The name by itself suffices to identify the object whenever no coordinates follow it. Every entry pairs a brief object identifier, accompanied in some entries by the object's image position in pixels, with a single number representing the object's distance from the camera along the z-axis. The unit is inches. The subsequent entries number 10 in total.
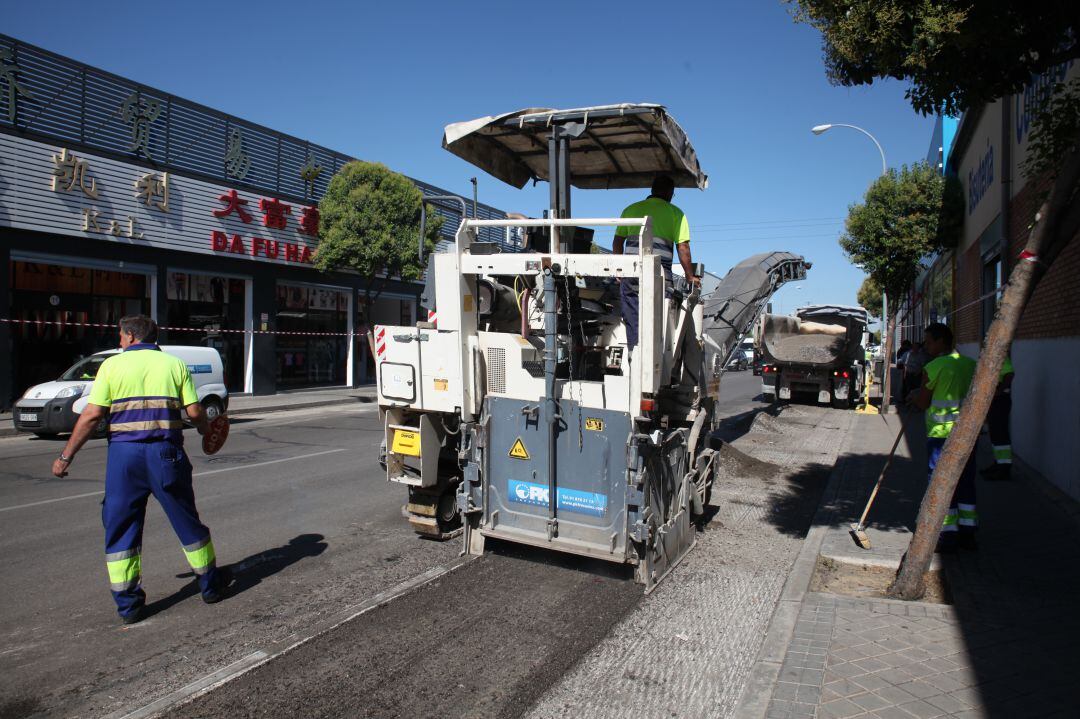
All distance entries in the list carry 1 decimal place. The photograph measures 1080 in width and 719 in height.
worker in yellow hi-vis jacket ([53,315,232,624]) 172.1
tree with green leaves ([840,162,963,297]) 738.8
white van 474.3
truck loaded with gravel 723.4
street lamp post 643.9
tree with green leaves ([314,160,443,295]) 807.7
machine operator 233.3
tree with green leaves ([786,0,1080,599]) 177.2
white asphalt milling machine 190.7
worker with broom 218.7
